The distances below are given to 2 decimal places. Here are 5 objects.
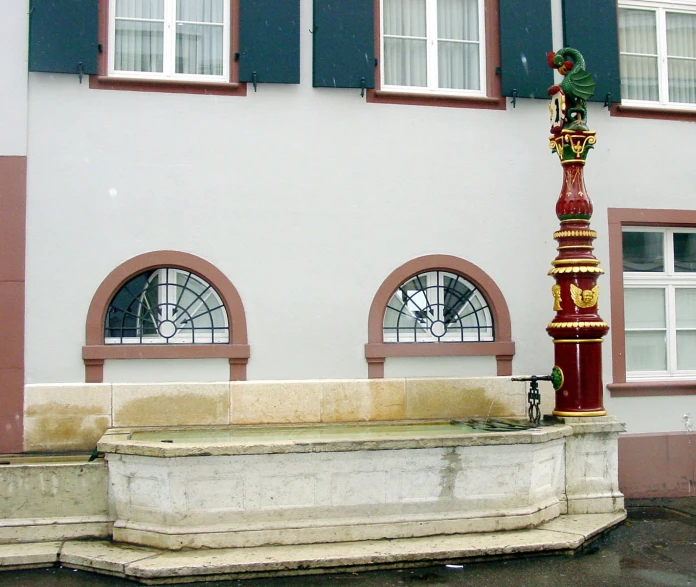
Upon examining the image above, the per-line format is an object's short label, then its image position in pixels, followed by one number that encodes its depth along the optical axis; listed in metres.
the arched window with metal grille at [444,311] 8.76
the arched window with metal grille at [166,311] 8.33
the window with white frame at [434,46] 9.11
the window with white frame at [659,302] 9.44
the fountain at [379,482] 6.46
